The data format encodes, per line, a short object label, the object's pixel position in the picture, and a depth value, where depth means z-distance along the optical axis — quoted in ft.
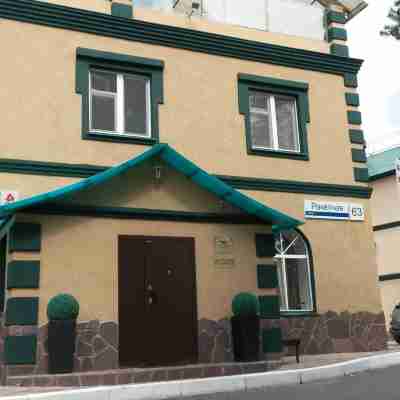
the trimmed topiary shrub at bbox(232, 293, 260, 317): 35.27
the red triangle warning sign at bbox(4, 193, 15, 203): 35.81
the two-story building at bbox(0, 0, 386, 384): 33.37
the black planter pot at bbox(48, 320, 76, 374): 30.99
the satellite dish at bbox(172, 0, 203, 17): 46.03
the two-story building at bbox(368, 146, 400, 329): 71.20
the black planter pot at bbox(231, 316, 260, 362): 35.04
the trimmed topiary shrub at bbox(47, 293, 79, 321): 31.35
